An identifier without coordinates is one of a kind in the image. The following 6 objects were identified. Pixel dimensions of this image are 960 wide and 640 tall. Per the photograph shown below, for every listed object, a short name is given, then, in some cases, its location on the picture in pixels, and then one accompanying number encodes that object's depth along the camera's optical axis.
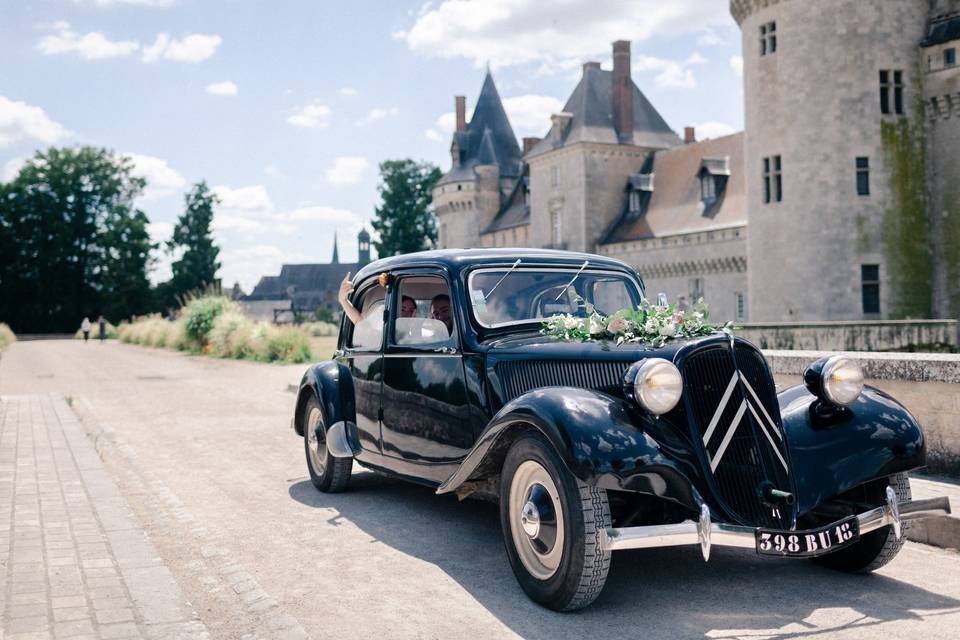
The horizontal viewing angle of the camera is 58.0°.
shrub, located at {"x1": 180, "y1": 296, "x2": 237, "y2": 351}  32.16
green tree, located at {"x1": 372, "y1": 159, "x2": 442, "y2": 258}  77.12
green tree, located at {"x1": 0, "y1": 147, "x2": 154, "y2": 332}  75.94
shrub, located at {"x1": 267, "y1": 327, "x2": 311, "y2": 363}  26.32
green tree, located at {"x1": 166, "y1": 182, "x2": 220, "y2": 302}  83.56
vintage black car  4.09
